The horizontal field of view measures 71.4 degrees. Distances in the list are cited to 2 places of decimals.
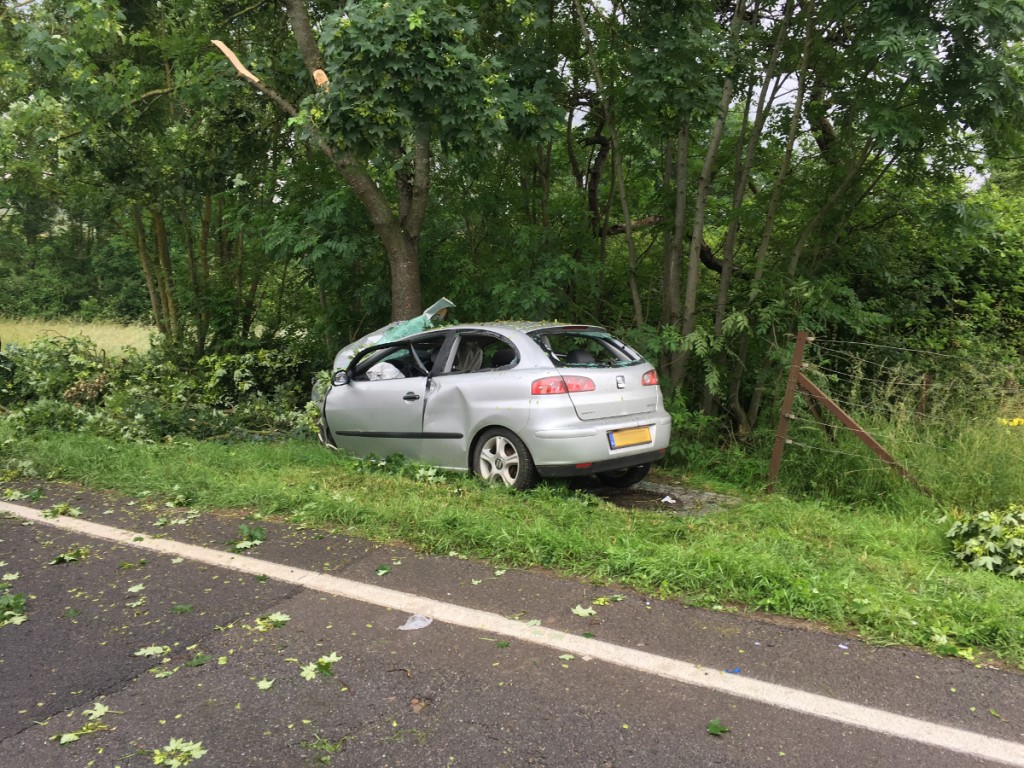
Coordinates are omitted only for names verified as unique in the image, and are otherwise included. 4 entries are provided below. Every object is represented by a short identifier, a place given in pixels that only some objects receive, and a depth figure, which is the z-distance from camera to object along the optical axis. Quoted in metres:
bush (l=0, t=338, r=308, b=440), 9.22
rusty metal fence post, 6.07
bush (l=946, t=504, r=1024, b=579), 4.20
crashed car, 5.67
